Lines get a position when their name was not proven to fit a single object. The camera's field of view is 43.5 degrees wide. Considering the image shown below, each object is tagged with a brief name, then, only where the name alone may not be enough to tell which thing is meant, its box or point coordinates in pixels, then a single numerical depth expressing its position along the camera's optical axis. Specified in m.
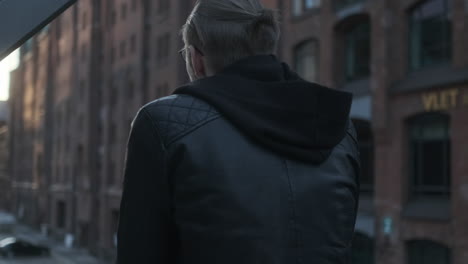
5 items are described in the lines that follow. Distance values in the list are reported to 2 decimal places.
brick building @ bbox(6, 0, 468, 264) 17.58
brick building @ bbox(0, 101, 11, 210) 73.94
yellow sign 17.57
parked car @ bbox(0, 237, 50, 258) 40.53
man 1.45
